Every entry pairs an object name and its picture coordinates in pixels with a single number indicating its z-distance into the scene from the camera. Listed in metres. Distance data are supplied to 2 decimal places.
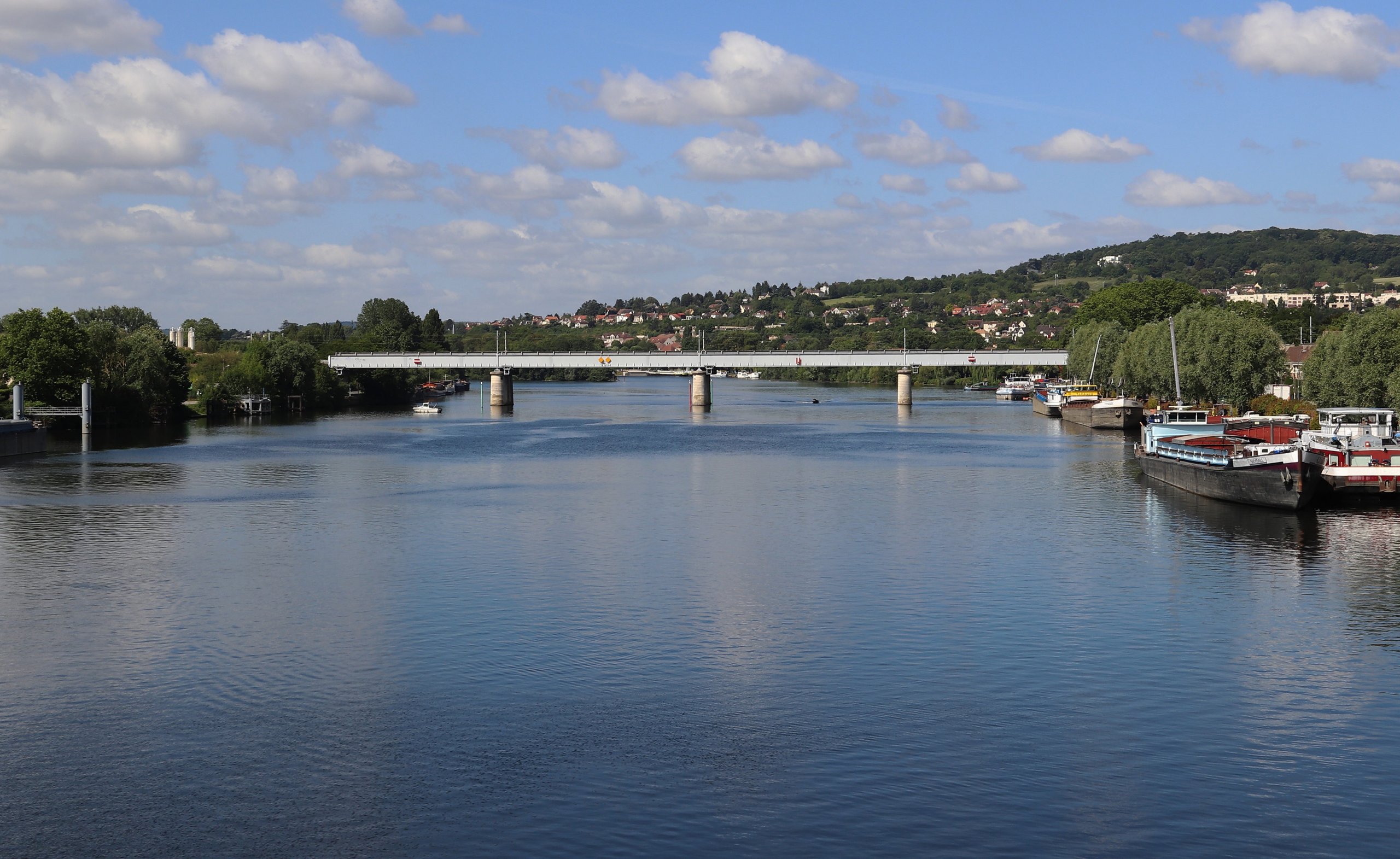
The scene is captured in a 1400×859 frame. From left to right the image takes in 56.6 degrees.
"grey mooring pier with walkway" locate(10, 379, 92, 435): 107.25
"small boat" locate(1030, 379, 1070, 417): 150.62
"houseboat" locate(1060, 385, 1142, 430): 121.12
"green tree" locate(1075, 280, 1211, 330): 198.62
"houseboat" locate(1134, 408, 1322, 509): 57.31
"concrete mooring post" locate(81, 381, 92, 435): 110.25
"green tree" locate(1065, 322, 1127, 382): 165.25
